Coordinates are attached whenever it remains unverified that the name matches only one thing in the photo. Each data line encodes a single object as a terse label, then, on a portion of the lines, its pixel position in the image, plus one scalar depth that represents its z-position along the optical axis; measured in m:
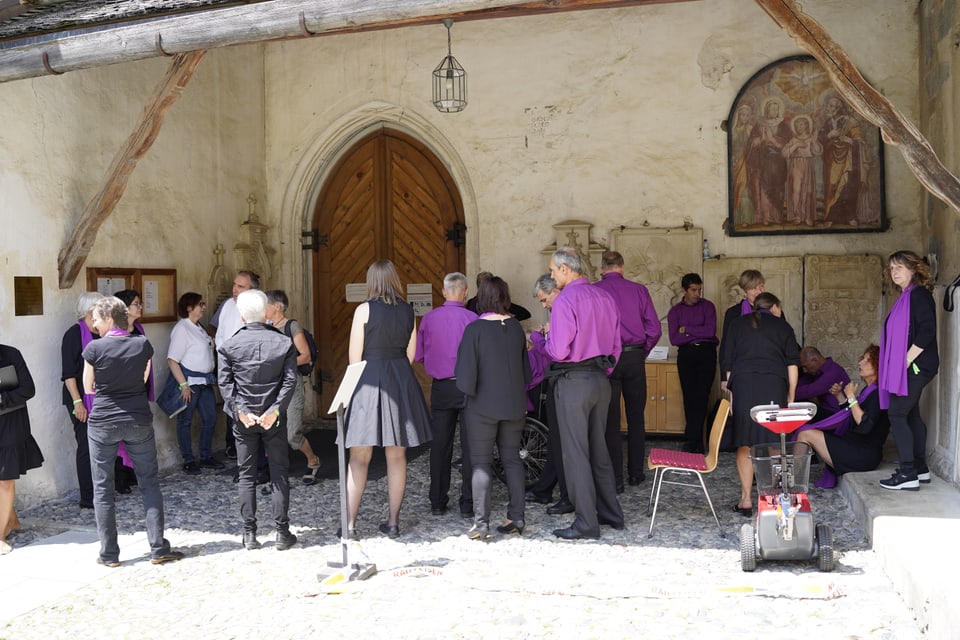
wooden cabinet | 8.34
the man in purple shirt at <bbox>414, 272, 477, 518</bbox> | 5.71
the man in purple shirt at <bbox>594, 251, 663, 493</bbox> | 6.50
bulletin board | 6.86
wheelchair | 6.54
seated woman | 6.13
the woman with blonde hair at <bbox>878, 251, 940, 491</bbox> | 5.55
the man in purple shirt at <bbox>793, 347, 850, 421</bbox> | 7.02
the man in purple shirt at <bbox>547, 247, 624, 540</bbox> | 5.12
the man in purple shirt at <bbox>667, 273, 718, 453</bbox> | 8.09
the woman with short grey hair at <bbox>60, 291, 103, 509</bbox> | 6.05
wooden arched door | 9.57
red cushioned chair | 5.21
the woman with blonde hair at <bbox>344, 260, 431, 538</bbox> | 5.11
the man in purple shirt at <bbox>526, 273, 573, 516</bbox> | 5.73
